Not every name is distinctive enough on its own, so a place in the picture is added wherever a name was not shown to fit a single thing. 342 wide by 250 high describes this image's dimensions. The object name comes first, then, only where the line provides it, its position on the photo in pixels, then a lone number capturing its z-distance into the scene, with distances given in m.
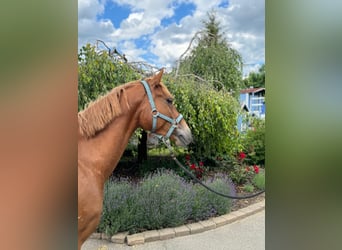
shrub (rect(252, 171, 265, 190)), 3.18
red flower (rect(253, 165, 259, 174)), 3.33
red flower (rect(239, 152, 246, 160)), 3.39
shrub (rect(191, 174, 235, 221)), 2.80
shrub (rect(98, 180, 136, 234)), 2.52
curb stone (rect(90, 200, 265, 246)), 2.47
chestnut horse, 1.46
